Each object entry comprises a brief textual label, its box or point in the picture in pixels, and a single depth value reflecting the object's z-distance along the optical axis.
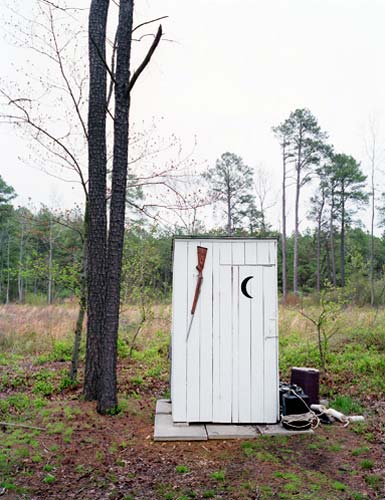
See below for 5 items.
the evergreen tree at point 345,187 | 23.23
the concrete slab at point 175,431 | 4.08
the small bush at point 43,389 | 5.45
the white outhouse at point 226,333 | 4.48
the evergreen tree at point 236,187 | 21.84
